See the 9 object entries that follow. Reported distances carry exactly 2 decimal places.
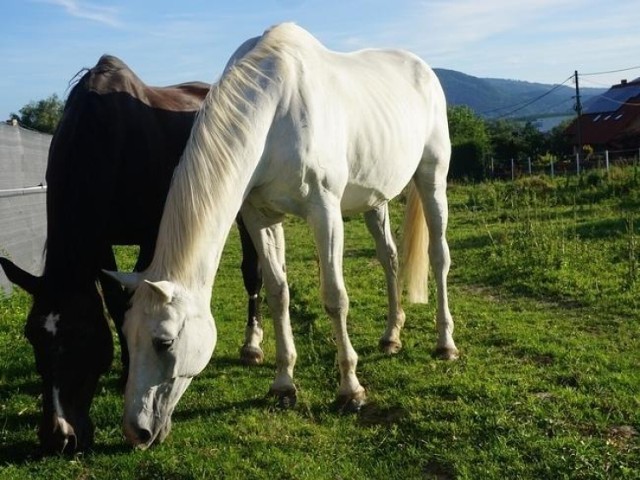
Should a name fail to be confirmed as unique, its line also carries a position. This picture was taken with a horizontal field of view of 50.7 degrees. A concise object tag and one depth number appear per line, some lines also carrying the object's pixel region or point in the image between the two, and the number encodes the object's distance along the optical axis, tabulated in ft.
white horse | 10.41
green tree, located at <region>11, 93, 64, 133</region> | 130.62
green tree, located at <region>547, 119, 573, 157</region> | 151.02
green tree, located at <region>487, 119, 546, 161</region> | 148.77
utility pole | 119.65
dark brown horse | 10.93
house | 145.59
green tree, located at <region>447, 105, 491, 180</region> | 121.08
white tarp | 27.30
